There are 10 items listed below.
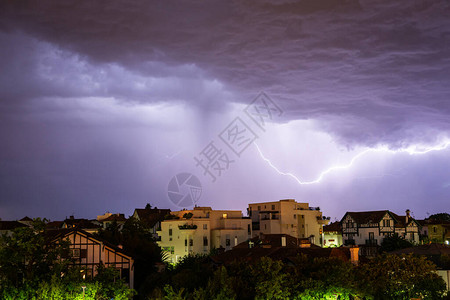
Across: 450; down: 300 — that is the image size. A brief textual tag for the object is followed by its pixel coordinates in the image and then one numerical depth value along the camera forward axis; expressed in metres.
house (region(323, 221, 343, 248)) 130.70
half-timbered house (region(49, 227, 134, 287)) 56.59
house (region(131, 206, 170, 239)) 114.97
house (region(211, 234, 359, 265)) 55.12
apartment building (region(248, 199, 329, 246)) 115.25
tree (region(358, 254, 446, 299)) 48.56
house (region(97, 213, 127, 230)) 125.56
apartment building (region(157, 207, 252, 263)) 100.62
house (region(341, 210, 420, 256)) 115.44
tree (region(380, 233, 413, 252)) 104.44
